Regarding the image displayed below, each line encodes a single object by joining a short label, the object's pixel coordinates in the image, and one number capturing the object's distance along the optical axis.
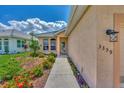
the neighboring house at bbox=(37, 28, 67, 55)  9.24
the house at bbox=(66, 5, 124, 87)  2.10
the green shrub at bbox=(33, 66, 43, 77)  3.87
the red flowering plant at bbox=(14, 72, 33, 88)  2.67
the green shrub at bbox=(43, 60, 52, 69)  4.79
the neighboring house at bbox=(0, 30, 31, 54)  10.81
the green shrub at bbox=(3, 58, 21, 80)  4.32
